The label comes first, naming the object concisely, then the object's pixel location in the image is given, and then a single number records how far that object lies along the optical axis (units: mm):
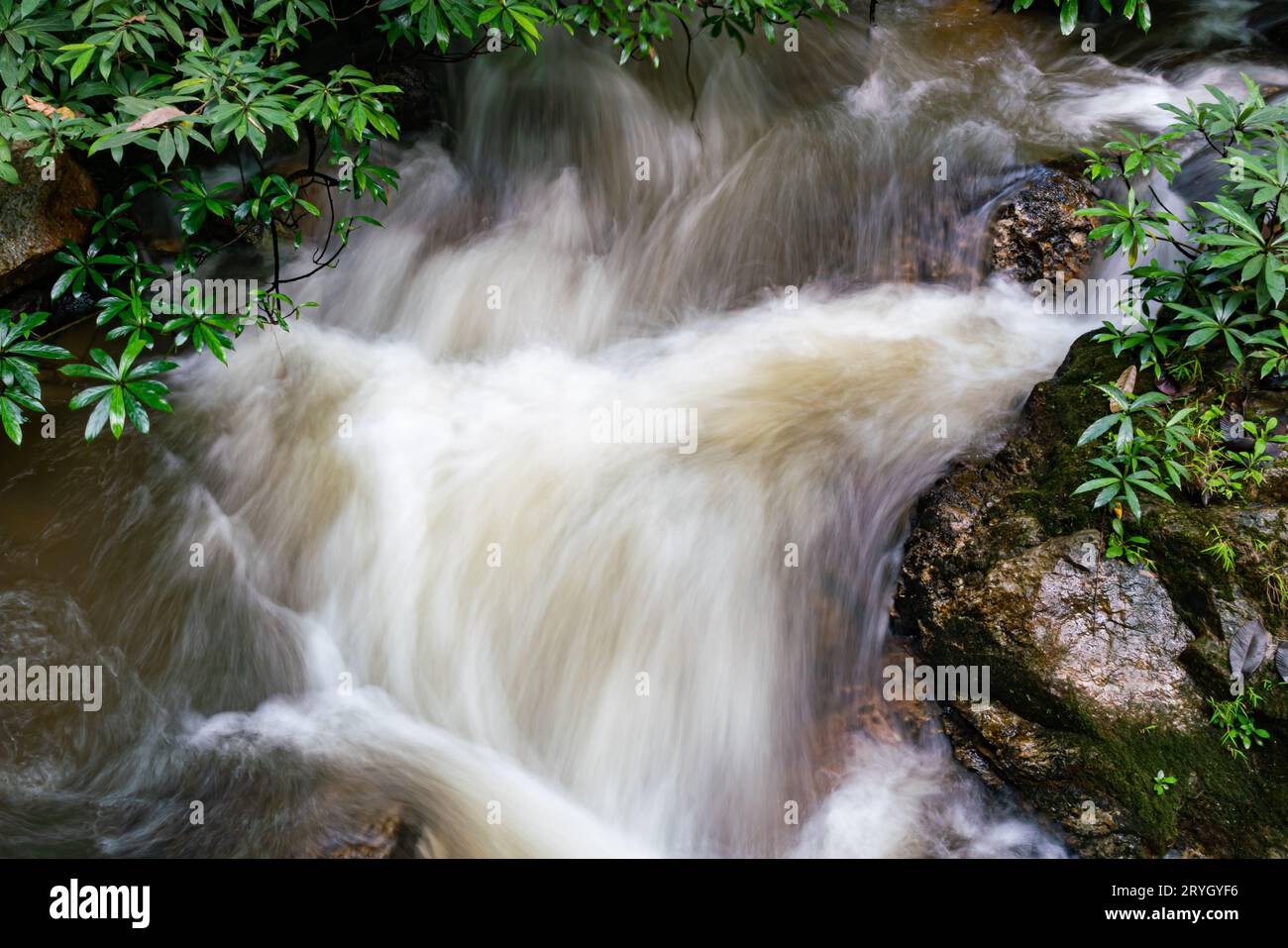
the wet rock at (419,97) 5988
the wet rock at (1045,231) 5098
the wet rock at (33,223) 4371
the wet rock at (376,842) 3170
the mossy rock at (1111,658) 3162
